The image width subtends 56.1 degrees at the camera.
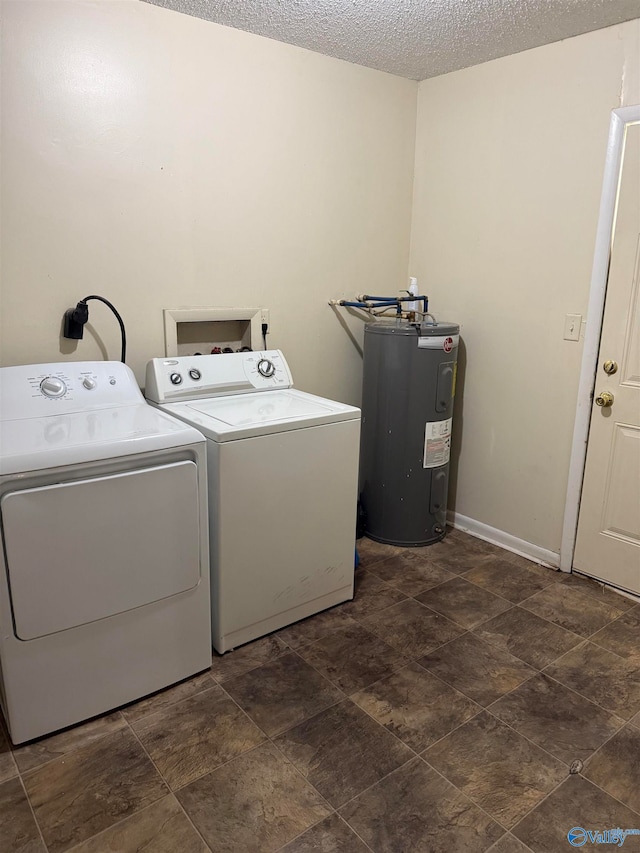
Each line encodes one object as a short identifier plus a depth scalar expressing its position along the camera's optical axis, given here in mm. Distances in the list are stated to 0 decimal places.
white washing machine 2062
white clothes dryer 1631
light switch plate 2594
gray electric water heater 2807
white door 2375
